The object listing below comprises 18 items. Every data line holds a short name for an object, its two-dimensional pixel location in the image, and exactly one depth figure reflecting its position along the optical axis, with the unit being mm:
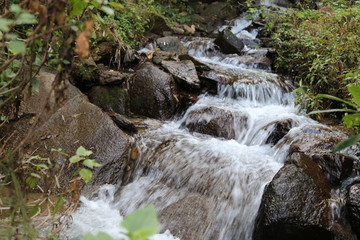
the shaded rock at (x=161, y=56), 7198
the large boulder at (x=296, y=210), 3062
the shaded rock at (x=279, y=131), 5074
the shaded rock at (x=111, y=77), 6168
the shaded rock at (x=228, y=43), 9594
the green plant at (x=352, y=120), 1921
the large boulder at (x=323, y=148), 3744
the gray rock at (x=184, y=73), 6562
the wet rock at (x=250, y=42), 10345
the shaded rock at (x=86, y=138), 4227
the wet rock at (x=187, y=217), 3492
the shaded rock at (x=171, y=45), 8656
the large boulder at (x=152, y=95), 6172
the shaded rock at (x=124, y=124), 5207
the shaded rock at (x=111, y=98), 6062
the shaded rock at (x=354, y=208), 3090
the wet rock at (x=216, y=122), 5602
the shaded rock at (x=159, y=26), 10459
